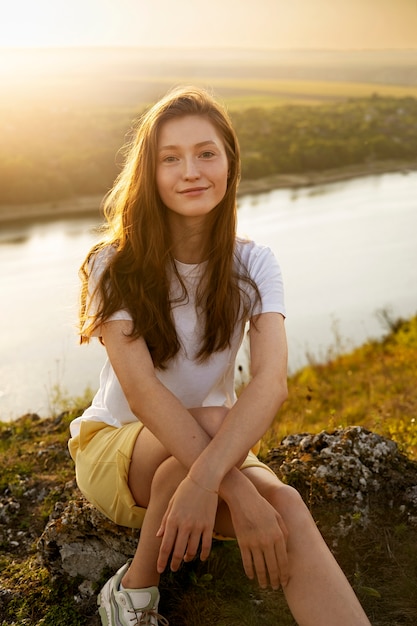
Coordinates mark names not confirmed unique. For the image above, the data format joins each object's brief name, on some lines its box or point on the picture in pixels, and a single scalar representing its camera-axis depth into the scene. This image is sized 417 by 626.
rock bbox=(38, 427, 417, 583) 2.42
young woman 1.87
